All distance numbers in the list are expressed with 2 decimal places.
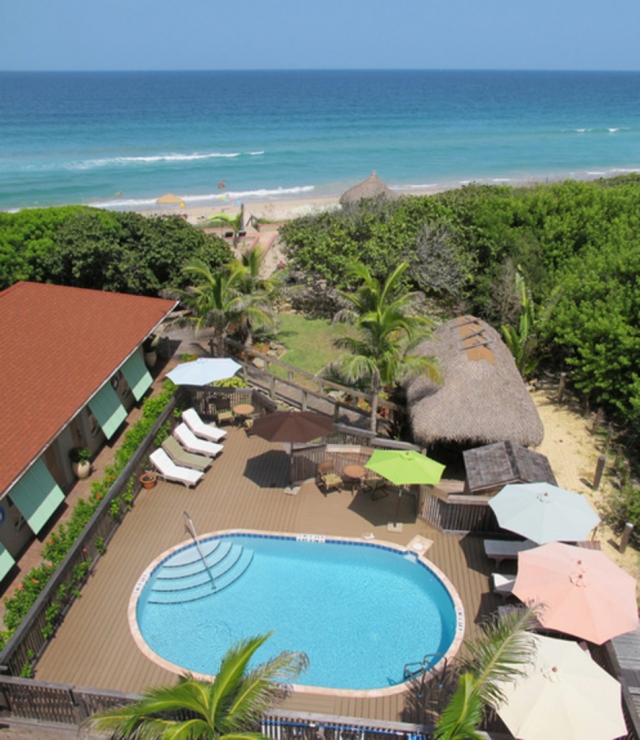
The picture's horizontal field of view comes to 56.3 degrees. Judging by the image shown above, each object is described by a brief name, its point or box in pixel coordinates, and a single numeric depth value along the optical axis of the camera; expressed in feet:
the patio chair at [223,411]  56.34
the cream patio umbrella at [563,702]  24.82
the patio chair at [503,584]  36.86
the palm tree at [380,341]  49.06
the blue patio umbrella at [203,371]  55.06
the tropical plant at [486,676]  23.72
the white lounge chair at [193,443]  51.06
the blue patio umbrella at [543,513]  36.63
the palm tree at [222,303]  60.62
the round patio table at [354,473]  47.11
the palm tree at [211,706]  23.57
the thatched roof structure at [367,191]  113.50
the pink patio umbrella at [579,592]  29.78
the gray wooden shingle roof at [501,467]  42.83
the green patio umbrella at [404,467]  42.06
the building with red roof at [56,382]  39.58
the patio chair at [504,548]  39.70
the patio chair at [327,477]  47.52
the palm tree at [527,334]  64.49
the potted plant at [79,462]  48.49
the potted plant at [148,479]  47.78
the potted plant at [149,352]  66.18
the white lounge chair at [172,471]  47.93
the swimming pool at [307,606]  34.12
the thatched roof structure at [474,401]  48.11
